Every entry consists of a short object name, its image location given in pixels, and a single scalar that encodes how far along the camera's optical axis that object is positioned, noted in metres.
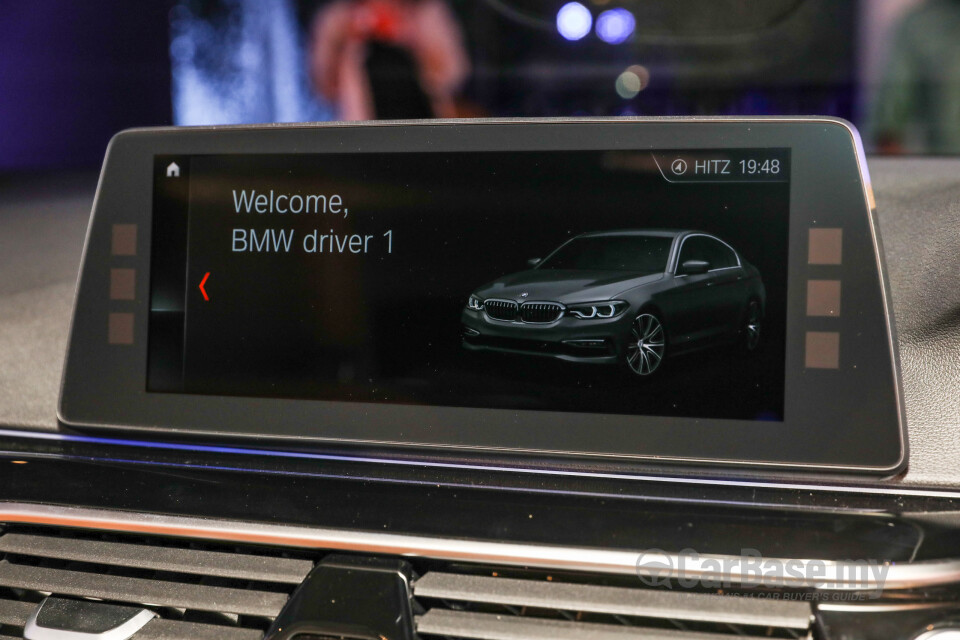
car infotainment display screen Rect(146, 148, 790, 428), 0.62
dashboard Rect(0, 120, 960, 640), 0.55
